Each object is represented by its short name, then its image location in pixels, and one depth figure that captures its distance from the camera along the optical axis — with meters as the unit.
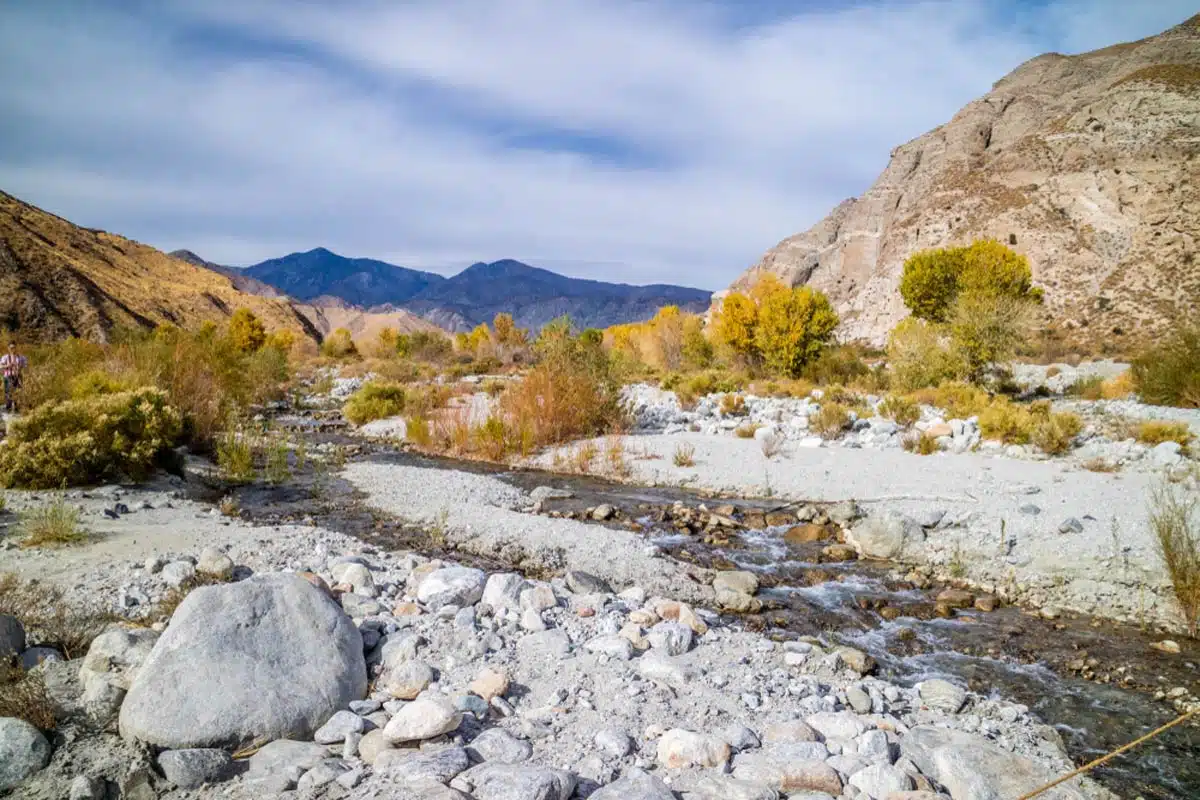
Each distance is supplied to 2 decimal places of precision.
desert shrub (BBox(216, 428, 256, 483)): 10.86
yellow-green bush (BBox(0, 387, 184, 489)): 8.30
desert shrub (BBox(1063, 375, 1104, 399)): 18.78
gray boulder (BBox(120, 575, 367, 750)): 3.16
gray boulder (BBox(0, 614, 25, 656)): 3.61
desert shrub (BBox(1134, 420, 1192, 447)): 11.18
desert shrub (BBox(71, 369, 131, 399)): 10.34
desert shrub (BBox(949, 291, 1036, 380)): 19.41
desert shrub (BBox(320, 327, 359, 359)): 53.54
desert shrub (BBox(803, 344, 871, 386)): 26.05
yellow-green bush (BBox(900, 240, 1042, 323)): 36.22
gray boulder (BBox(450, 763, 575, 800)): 2.75
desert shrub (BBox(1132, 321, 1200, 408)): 15.26
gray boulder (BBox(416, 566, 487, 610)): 5.09
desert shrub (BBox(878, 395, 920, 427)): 14.93
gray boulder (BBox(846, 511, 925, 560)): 7.76
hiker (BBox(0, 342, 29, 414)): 14.21
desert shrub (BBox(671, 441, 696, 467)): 12.51
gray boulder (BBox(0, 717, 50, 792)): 2.81
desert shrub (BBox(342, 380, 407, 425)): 19.58
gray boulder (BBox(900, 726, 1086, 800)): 3.14
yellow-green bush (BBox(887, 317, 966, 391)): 20.48
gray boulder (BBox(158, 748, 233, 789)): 2.96
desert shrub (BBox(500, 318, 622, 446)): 14.70
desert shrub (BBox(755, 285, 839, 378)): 27.55
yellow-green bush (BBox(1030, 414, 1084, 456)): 11.73
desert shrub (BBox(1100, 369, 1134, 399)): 18.39
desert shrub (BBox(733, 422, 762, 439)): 15.49
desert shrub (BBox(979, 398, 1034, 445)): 12.49
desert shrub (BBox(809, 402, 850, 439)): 14.73
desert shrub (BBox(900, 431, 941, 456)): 12.59
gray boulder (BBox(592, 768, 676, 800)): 2.79
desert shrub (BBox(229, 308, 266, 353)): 49.33
